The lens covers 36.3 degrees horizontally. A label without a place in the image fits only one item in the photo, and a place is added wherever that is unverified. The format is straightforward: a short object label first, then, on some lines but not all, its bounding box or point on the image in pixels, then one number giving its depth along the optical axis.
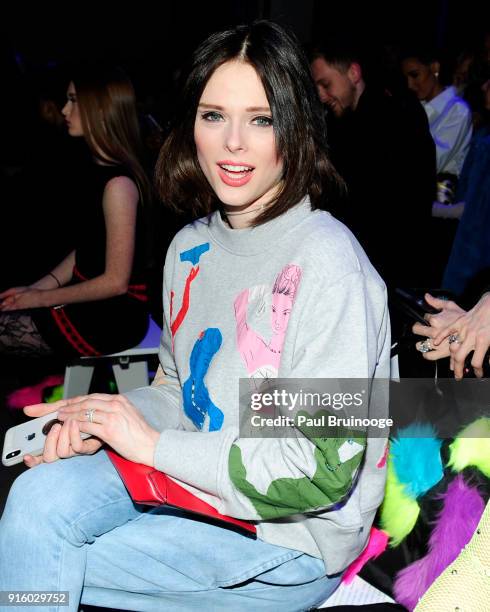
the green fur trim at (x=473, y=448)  1.41
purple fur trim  1.39
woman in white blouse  4.06
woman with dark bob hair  1.18
